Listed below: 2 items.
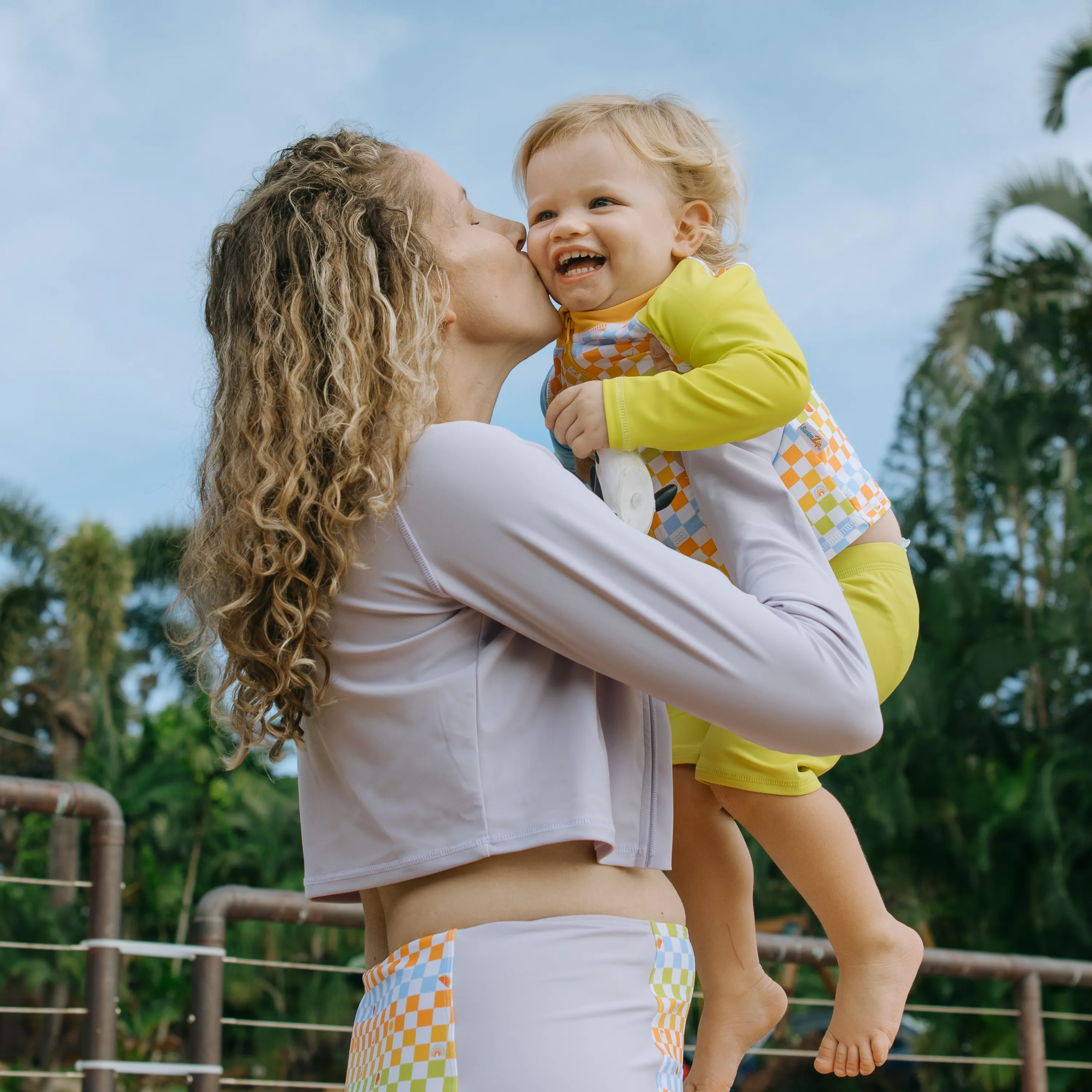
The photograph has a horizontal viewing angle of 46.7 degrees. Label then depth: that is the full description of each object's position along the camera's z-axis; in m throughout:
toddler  1.57
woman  1.22
